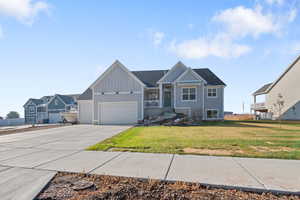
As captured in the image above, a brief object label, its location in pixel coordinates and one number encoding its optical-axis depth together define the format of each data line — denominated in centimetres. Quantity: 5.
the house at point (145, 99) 1870
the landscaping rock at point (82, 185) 307
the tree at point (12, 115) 4588
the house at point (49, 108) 3466
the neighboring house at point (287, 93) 2242
